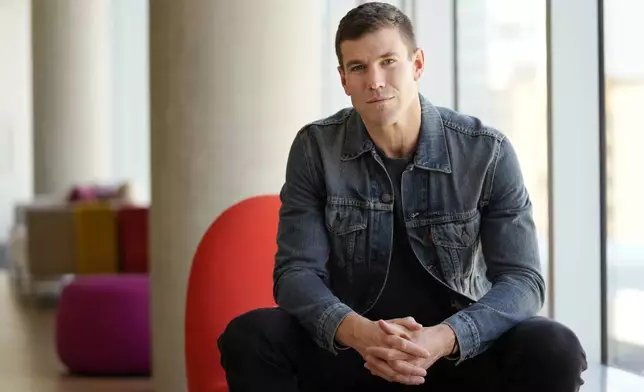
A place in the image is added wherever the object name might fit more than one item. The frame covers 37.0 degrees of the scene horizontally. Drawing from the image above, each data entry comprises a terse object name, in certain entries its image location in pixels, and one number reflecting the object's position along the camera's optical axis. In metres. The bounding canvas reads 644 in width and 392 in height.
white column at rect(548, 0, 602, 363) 3.53
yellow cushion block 6.53
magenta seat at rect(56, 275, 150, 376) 4.57
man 2.00
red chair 2.57
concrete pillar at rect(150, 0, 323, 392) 3.60
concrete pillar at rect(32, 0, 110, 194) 10.54
